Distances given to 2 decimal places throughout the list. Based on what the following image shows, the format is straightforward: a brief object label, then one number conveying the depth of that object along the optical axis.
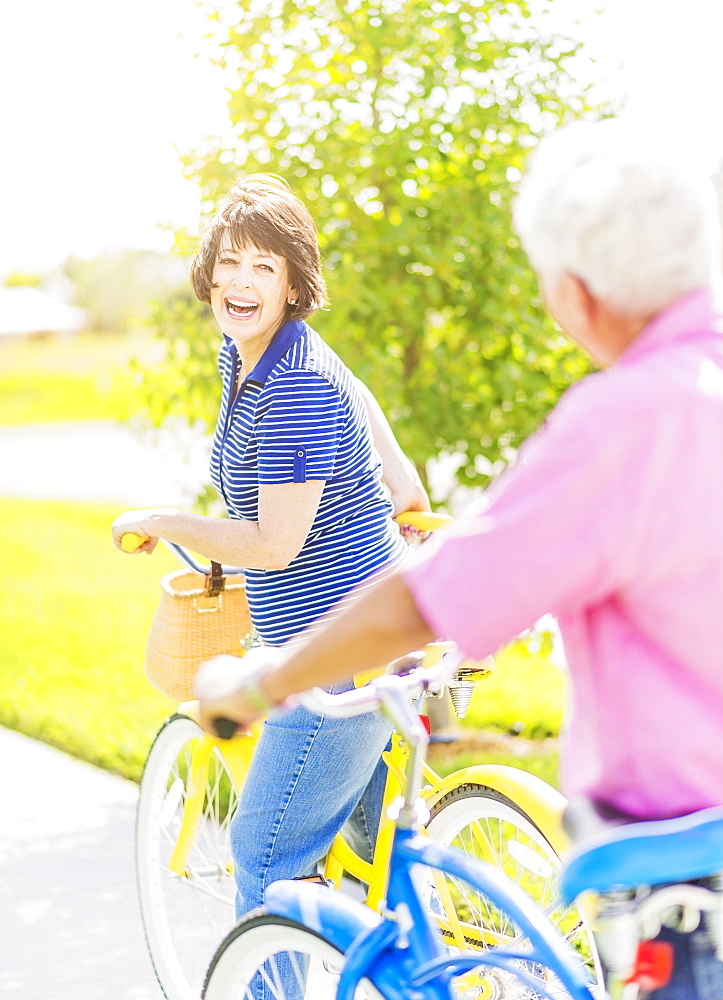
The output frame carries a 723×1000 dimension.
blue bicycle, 3.04
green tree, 5.21
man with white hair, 2.97
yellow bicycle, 3.68
